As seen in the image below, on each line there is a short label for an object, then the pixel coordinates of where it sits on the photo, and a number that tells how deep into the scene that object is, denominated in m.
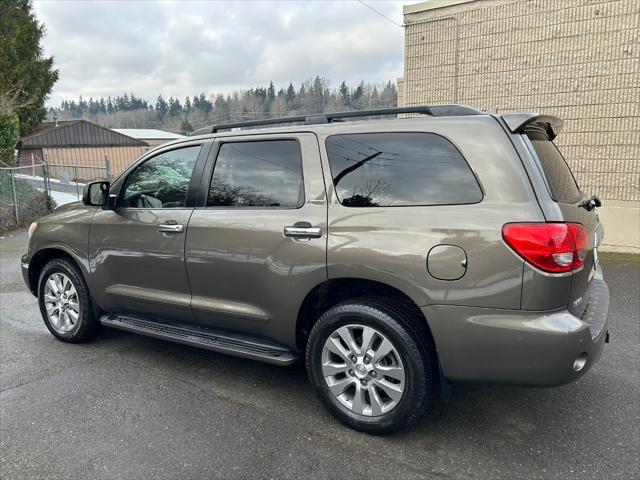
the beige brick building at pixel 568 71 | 7.39
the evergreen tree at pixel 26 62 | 28.14
